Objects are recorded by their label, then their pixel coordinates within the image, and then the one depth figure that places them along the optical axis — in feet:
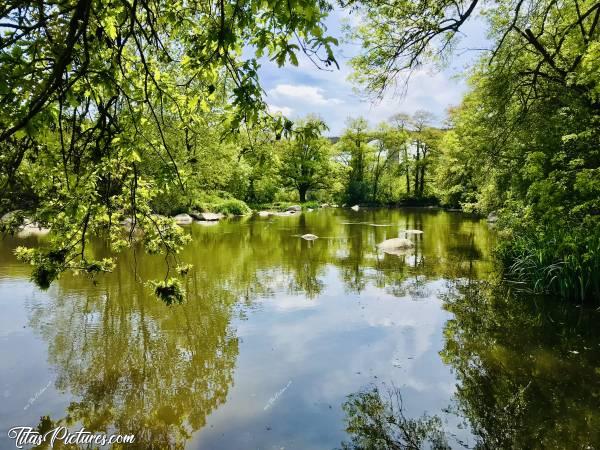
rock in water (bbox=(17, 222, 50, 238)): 59.10
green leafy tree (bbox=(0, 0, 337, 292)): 8.36
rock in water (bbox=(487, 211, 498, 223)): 88.31
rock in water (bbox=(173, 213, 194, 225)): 85.22
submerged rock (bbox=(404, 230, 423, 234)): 70.79
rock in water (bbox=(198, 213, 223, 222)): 91.61
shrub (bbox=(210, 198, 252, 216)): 107.24
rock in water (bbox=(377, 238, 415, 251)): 53.36
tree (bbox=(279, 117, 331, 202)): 163.63
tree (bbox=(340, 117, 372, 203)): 169.68
